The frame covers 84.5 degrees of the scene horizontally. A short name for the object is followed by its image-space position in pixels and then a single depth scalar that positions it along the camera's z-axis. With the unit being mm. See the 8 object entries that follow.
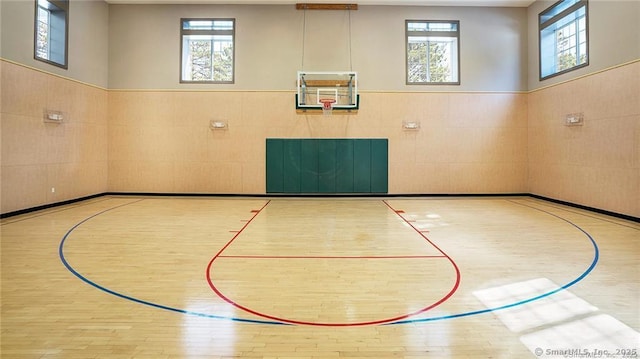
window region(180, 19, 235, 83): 10867
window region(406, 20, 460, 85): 10945
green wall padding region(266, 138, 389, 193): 10984
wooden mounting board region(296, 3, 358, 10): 10641
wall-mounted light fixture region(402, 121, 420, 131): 10977
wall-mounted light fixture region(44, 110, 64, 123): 8430
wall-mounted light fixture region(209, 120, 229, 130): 10875
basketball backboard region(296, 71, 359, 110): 10719
